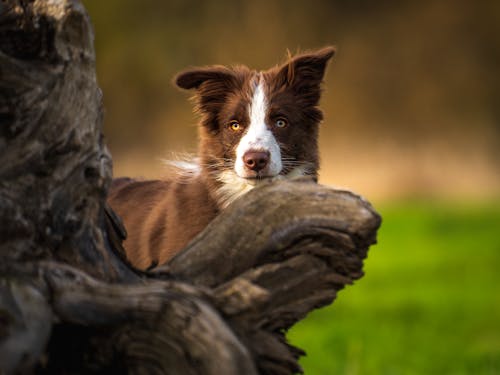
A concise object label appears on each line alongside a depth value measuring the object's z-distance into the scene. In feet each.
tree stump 16.93
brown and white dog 29.25
